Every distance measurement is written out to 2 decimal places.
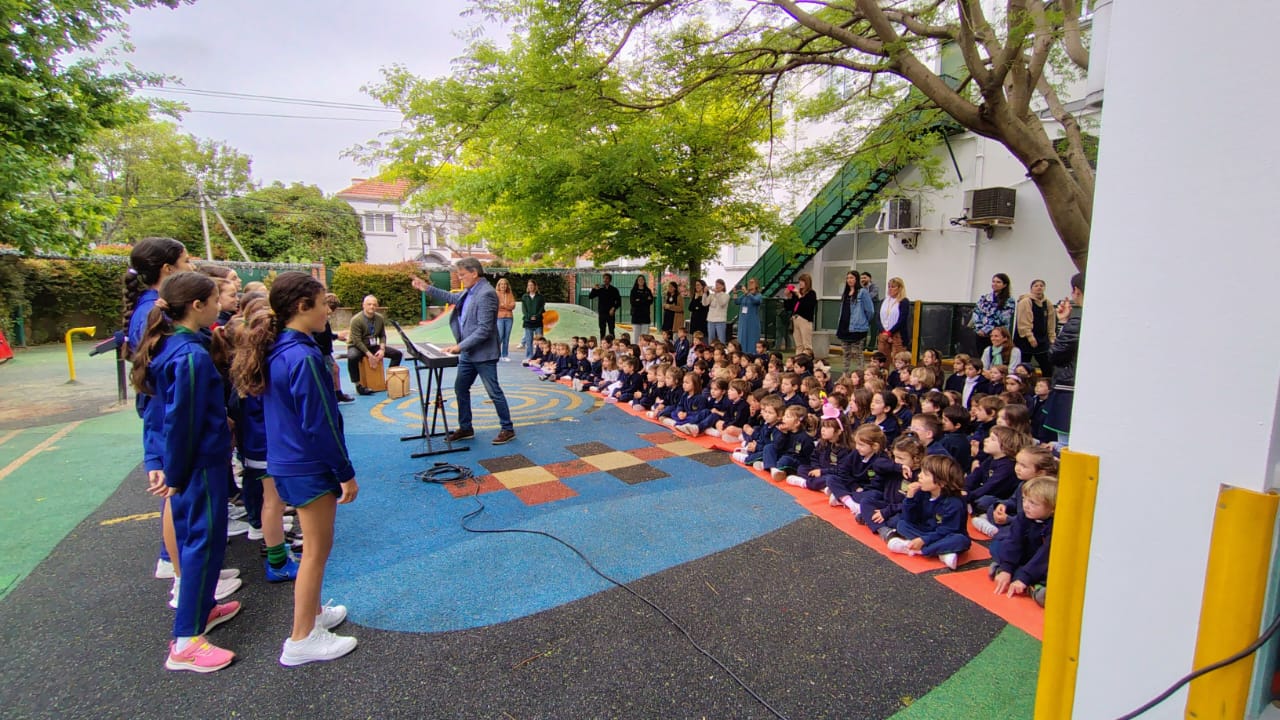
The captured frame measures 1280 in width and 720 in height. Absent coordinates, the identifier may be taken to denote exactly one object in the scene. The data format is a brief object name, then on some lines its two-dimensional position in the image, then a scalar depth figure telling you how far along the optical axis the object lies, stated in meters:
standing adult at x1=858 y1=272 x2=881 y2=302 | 10.06
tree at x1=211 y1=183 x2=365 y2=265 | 32.38
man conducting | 5.88
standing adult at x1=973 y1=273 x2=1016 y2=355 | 7.37
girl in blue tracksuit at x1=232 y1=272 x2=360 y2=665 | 2.48
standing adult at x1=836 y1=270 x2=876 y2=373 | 9.34
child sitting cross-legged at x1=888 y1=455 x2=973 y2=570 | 3.56
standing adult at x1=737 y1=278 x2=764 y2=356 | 11.00
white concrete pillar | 1.11
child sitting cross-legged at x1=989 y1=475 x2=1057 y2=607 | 3.16
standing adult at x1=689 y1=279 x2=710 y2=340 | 11.90
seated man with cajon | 8.64
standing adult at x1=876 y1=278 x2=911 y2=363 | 8.59
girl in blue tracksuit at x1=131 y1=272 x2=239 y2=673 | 2.55
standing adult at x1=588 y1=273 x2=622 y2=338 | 13.19
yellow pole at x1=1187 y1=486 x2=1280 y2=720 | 1.12
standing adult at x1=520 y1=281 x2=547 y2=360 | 12.70
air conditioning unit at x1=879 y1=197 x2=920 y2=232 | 12.74
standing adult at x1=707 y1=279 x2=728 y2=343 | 11.28
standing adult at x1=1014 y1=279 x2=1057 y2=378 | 6.79
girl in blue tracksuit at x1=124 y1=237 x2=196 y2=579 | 3.05
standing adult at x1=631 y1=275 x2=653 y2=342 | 13.41
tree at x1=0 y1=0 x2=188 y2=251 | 6.73
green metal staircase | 8.41
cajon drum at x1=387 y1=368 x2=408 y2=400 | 8.74
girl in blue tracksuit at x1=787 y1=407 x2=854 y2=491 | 4.83
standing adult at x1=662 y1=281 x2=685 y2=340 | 13.09
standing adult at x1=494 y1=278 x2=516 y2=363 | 11.84
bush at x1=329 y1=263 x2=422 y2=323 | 20.06
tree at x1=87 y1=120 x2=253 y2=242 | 30.48
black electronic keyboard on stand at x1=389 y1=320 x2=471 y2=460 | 5.50
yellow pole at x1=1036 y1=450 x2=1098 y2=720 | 1.39
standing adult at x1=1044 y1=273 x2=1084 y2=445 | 4.58
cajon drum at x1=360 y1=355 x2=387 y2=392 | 8.95
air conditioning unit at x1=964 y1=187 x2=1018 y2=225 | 10.82
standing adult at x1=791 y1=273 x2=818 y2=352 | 10.62
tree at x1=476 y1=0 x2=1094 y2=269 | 5.64
